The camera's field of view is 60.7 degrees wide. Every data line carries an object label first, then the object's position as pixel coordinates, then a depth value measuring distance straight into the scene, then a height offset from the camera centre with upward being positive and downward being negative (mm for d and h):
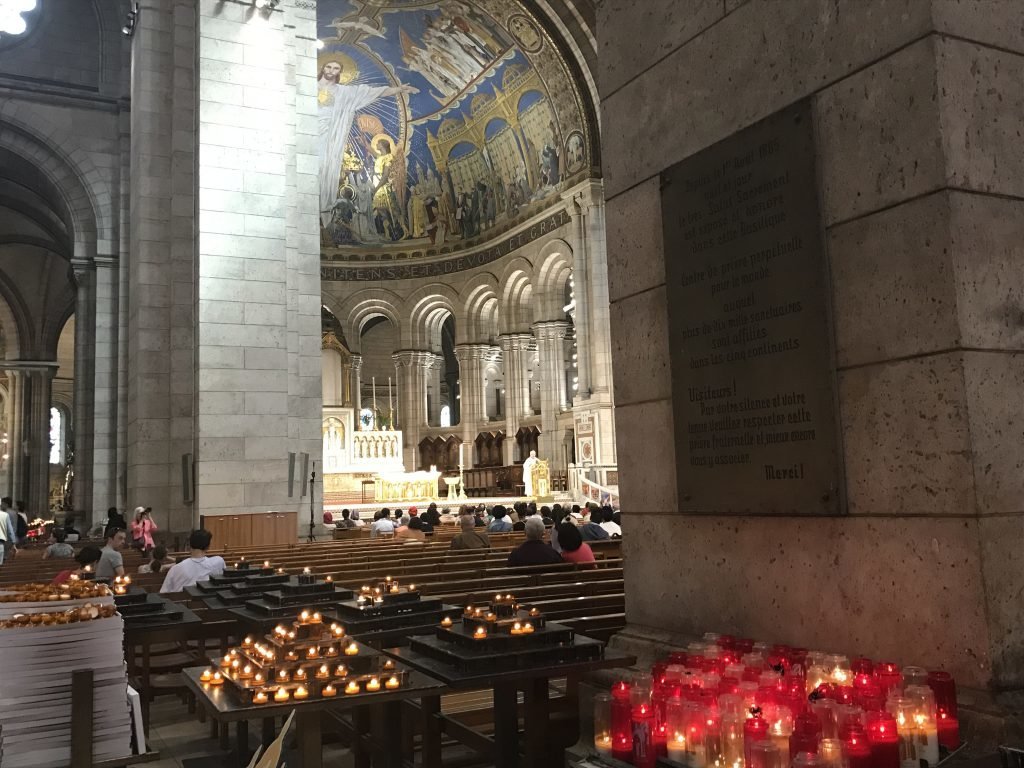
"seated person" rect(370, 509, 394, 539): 13500 -810
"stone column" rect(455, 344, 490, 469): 31250 +2848
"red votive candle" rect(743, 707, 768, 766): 1889 -587
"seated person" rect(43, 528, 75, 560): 10102 -745
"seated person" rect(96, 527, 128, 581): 6625 -607
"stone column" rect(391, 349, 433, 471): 32406 +3175
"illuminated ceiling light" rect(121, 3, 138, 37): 13439 +7200
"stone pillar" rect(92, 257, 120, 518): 18141 +2094
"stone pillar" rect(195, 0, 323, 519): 10656 +2538
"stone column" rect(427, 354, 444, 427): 33219 +3272
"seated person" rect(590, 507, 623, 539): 10708 -717
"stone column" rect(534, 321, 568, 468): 27109 +2701
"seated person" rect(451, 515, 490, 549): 8250 -645
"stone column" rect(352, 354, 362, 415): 30905 +3497
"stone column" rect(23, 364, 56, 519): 28891 +1667
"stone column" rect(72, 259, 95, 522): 19641 +2229
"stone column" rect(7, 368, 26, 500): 28844 +1831
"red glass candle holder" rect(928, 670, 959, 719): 2135 -580
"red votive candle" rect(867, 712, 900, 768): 1948 -632
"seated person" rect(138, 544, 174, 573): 7652 -686
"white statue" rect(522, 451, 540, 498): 24688 -163
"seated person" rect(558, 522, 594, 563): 6934 -622
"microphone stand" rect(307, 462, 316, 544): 11625 -475
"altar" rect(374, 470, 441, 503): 25016 -359
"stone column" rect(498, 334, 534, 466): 29734 +3151
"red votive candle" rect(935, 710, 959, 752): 2113 -662
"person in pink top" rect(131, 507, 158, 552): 10625 -548
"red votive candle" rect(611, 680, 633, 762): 2258 -672
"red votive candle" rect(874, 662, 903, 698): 2169 -555
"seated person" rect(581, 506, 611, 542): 9562 -716
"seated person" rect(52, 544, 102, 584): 5968 -535
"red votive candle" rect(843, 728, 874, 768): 1911 -633
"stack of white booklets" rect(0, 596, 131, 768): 2496 -595
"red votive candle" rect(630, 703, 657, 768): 2186 -680
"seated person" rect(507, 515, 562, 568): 6426 -626
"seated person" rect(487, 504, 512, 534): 11770 -725
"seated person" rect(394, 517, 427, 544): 12770 -852
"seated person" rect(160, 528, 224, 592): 6145 -626
